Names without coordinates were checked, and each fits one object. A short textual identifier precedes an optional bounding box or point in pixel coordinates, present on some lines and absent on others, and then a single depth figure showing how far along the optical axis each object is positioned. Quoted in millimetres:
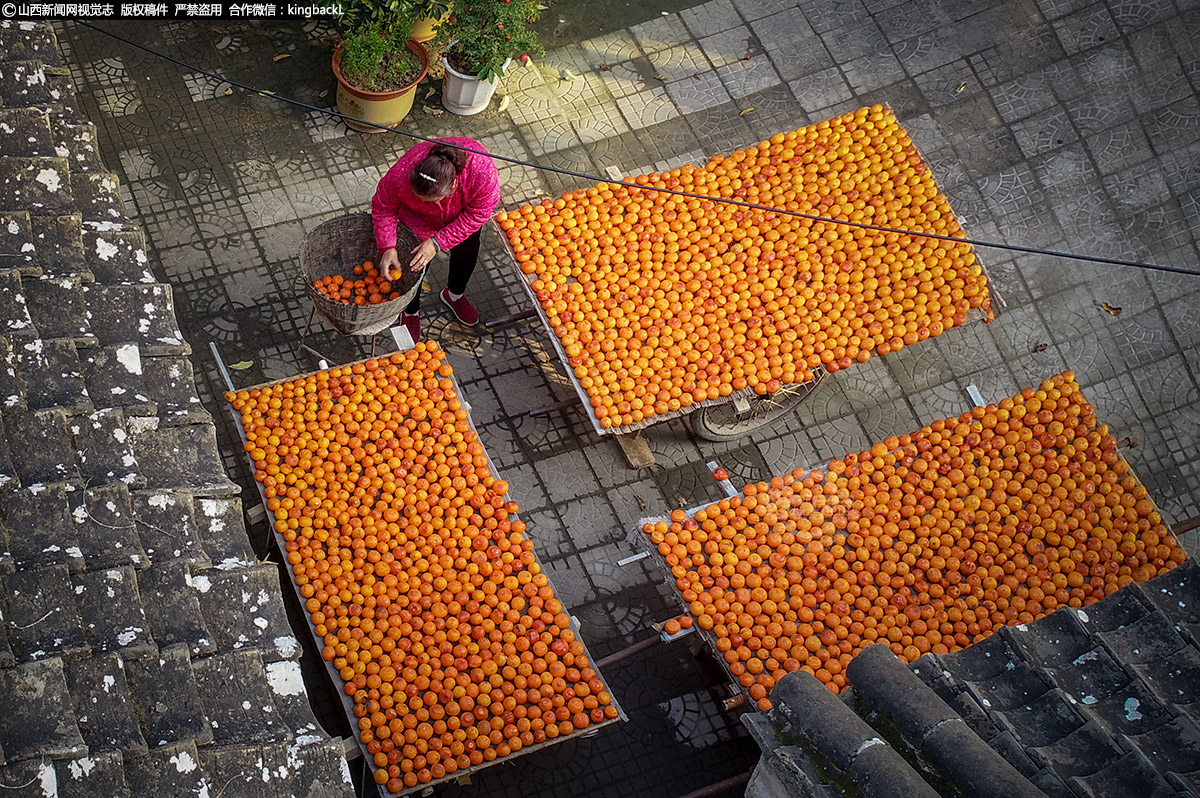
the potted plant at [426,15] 8812
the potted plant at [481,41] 8961
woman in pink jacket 6805
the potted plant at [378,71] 8875
